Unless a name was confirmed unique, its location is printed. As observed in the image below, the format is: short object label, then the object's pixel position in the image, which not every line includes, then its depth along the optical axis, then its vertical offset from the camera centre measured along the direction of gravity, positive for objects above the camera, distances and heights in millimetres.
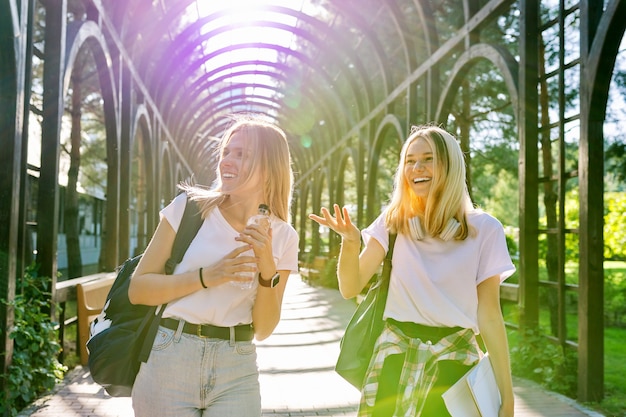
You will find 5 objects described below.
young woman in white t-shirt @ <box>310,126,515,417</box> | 2197 -212
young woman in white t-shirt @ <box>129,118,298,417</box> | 1988 -216
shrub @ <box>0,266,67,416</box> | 4637 -1040
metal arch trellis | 4605 +1191
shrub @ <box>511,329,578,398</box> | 5590 -1317
